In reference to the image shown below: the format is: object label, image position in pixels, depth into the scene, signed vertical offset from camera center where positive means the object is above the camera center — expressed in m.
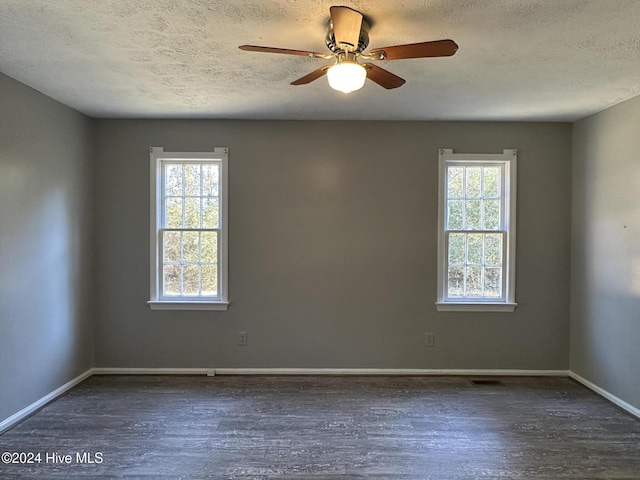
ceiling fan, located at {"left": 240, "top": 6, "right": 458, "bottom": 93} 1.51 +0.88
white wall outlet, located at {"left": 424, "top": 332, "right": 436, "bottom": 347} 3.59 -1.05
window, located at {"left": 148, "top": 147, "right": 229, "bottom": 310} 3.62 +0.03
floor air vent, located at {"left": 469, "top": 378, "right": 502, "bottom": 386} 3.40 -1.41
